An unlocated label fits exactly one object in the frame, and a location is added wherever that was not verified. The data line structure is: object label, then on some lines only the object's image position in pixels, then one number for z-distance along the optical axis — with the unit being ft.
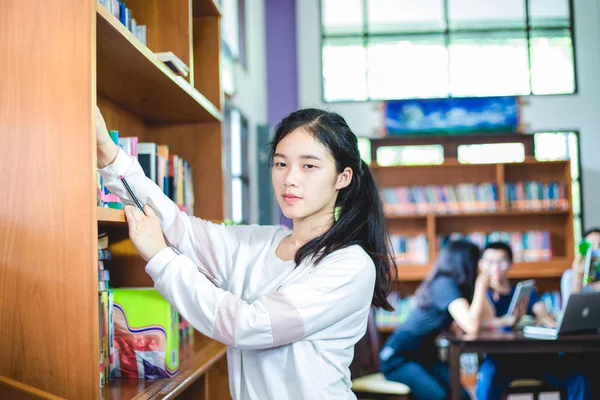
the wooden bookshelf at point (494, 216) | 21.27
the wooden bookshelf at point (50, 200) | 3.88
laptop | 10.84
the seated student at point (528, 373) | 11.76
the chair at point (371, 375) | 11.16
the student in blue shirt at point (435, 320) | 11.62
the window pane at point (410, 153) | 22.75
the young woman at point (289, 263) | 4.34
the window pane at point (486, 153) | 22.91
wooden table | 10.71
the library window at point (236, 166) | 16.83
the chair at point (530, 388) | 12.05
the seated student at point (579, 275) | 14.25
